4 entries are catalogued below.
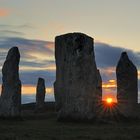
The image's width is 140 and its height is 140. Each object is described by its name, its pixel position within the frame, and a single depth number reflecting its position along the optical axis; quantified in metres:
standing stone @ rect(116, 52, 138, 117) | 40.81
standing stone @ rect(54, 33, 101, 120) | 36.25
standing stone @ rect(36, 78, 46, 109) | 62.84
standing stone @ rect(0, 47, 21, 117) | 38.88
